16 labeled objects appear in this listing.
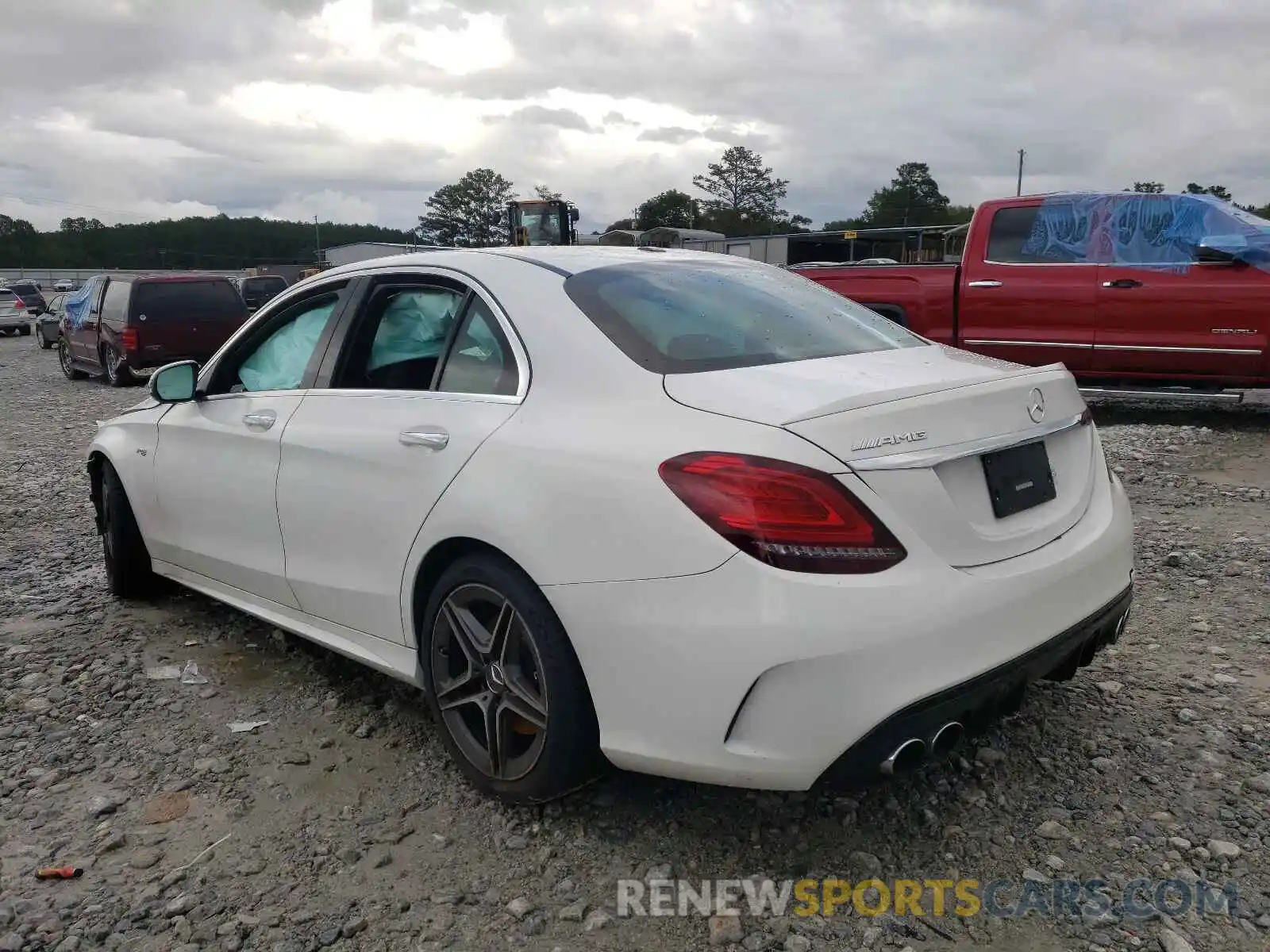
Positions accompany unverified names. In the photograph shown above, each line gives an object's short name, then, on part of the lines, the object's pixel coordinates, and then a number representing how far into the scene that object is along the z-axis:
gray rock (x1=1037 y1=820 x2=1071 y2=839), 2.72
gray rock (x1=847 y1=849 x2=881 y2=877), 2.61
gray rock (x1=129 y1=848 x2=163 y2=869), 2.76
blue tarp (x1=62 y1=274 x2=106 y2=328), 17.48
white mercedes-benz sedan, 2.30
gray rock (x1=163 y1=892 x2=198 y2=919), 2.55
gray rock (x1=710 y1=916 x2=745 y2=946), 2.38
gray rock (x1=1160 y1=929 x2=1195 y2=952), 2.26
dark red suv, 15.86
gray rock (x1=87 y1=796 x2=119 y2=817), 3.03
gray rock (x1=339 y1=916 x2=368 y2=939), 2.45
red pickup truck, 8.13
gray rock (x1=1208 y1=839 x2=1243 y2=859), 2.59
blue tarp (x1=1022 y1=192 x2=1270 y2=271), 8.20
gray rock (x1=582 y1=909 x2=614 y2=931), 2.45
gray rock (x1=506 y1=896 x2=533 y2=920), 2.50
